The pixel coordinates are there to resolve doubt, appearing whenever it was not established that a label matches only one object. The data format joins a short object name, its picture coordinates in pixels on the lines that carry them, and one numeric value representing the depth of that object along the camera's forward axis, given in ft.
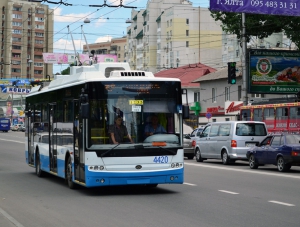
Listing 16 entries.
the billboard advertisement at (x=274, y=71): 144.05
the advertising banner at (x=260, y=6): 78.69
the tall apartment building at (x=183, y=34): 355.77
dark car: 76.95
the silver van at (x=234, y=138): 93.04
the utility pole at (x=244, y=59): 131.54
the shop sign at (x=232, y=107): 216.08
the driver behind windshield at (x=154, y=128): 50.06
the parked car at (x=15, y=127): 388.57
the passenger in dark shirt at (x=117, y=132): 49.34
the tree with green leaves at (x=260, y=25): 131.03
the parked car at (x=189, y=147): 112.88
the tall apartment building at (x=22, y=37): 513.45
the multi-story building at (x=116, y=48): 616.43
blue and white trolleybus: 49.29
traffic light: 123.75
